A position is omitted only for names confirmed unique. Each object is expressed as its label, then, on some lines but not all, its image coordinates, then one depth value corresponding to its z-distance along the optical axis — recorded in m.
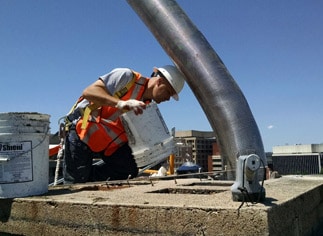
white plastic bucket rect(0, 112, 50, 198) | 2.91
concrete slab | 1.91
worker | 4.39
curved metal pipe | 3.62
